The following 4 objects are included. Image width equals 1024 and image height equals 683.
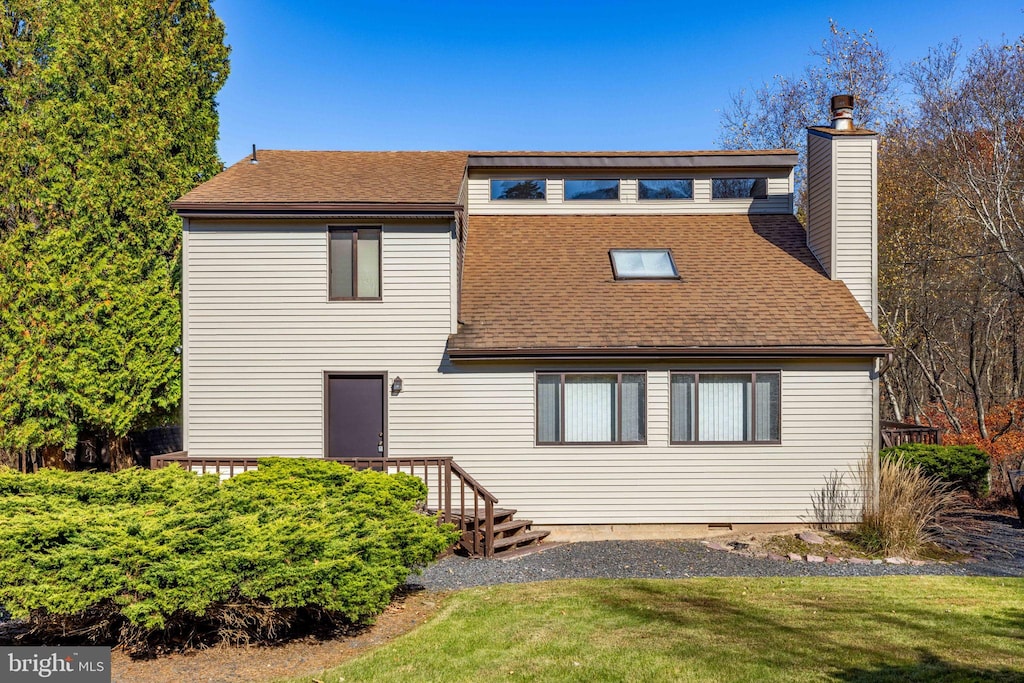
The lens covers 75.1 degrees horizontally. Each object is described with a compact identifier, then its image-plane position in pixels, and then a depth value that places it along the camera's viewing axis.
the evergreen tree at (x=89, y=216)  12.17
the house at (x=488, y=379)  10.19
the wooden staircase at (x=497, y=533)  9.08
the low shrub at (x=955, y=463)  12.01
